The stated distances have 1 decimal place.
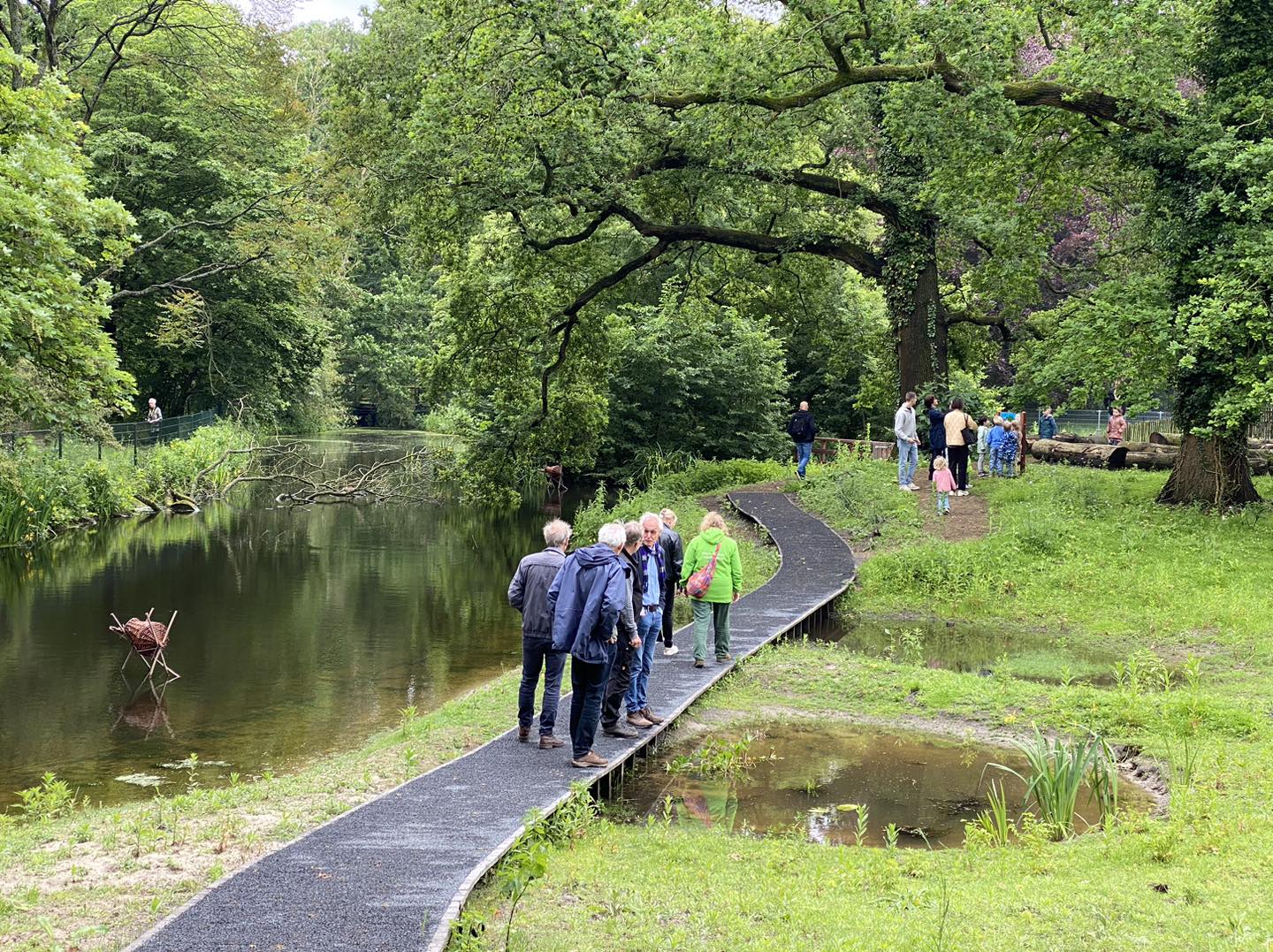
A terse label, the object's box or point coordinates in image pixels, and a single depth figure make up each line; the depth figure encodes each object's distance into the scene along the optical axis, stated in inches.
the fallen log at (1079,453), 1174.3
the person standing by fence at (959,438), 853.8
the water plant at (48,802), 358.6
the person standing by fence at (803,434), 1107.9
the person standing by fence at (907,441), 887.7
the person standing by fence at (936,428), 909.2
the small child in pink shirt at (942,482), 822.5
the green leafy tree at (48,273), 642.2
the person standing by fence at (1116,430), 1258.6
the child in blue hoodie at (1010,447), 990.4
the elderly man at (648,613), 410.6
